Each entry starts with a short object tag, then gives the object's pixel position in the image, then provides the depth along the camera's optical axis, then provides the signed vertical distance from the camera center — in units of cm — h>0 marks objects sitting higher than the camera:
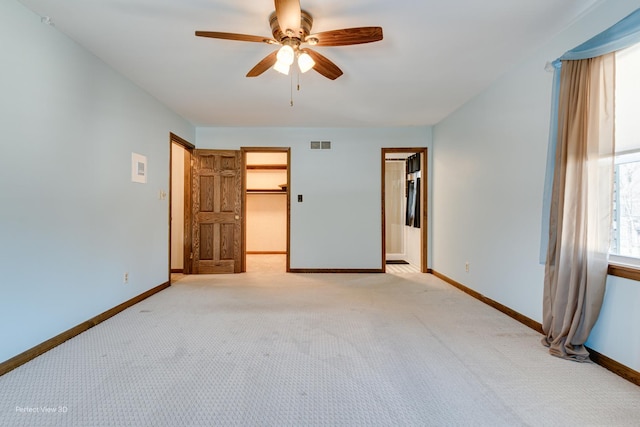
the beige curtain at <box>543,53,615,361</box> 201 +8
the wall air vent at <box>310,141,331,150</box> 520 +110
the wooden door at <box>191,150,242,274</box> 507 -8
